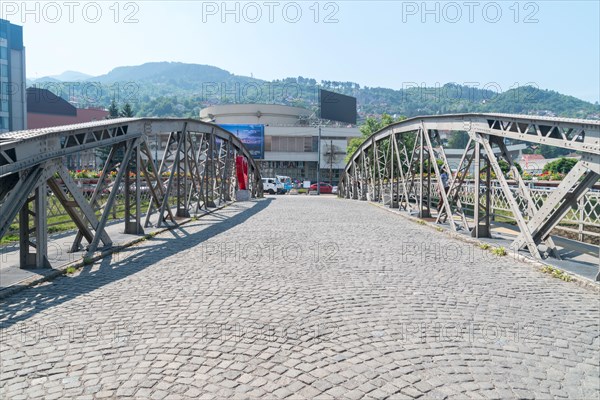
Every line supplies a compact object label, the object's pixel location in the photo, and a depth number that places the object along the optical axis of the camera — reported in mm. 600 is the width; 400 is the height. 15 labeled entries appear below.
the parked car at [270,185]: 59906
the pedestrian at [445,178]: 25264
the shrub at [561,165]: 39012
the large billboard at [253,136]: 77875
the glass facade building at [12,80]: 71688
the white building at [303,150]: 82250
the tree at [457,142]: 142375
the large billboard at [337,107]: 89250
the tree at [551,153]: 131750
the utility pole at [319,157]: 73475
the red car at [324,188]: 65812
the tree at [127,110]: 71562
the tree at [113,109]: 75569
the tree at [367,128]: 67812
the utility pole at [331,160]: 77556
